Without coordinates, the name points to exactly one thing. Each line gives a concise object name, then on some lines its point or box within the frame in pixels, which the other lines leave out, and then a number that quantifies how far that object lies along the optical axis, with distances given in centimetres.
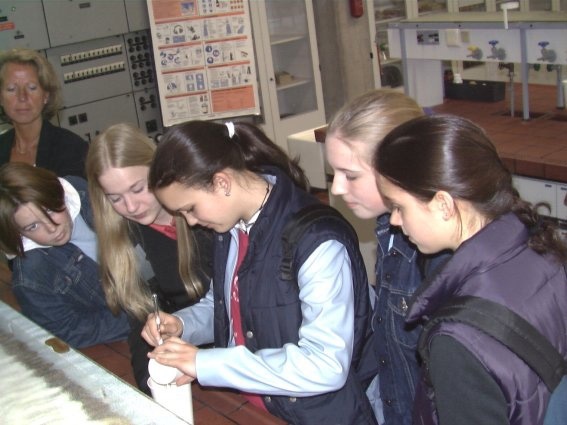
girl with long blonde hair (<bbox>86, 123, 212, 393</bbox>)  219
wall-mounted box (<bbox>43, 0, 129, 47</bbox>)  512
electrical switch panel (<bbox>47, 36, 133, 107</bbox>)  524
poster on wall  568
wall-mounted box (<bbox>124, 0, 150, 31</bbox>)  547
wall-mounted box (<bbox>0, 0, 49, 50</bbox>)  491
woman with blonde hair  326
